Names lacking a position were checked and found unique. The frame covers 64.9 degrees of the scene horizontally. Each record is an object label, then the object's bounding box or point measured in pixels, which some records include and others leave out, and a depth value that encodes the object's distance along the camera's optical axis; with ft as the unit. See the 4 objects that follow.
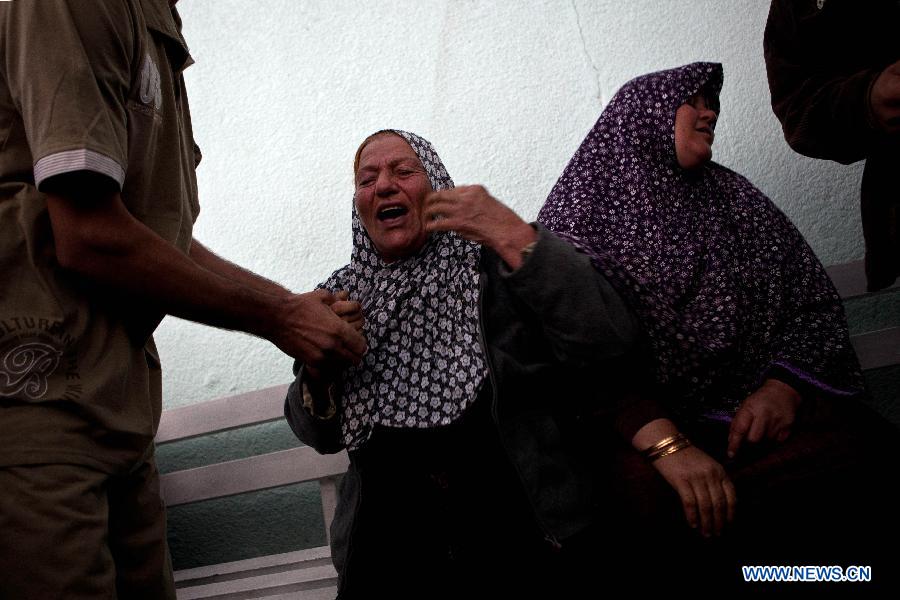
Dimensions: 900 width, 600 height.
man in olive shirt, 2.93
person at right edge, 5.10
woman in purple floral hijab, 4.72
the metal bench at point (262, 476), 6.69
